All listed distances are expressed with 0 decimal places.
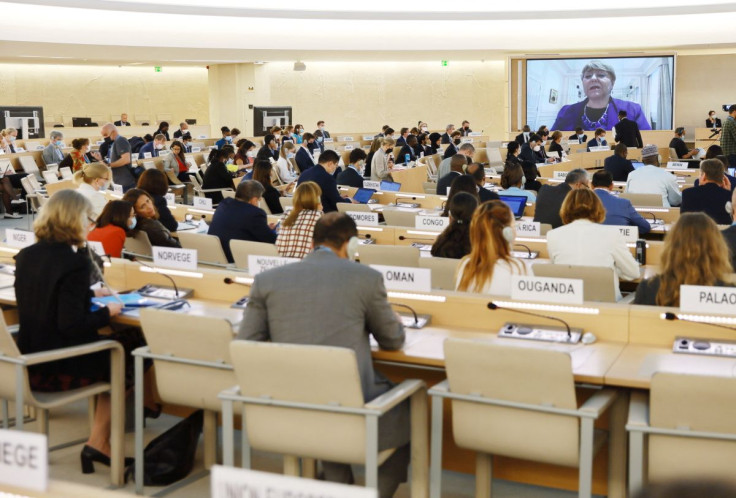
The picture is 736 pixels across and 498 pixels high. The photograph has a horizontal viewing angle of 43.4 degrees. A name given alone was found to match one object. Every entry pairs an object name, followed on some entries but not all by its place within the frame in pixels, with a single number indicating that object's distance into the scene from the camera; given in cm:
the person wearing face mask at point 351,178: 1045
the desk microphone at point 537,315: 379
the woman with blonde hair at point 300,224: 596
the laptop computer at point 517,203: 779
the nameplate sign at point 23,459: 179
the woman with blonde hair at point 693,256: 381
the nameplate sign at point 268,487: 145
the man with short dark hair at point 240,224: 646
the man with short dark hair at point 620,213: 668
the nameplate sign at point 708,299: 360
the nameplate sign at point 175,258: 482
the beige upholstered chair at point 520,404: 306
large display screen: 2047
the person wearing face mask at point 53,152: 1416
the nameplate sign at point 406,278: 413
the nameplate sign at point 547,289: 383
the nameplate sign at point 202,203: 856
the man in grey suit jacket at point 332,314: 332
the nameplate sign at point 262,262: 438
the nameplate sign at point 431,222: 662
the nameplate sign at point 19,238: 541
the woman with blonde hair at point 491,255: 430
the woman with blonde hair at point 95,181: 745
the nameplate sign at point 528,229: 632
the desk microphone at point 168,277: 473
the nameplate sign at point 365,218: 689
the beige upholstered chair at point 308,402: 310
